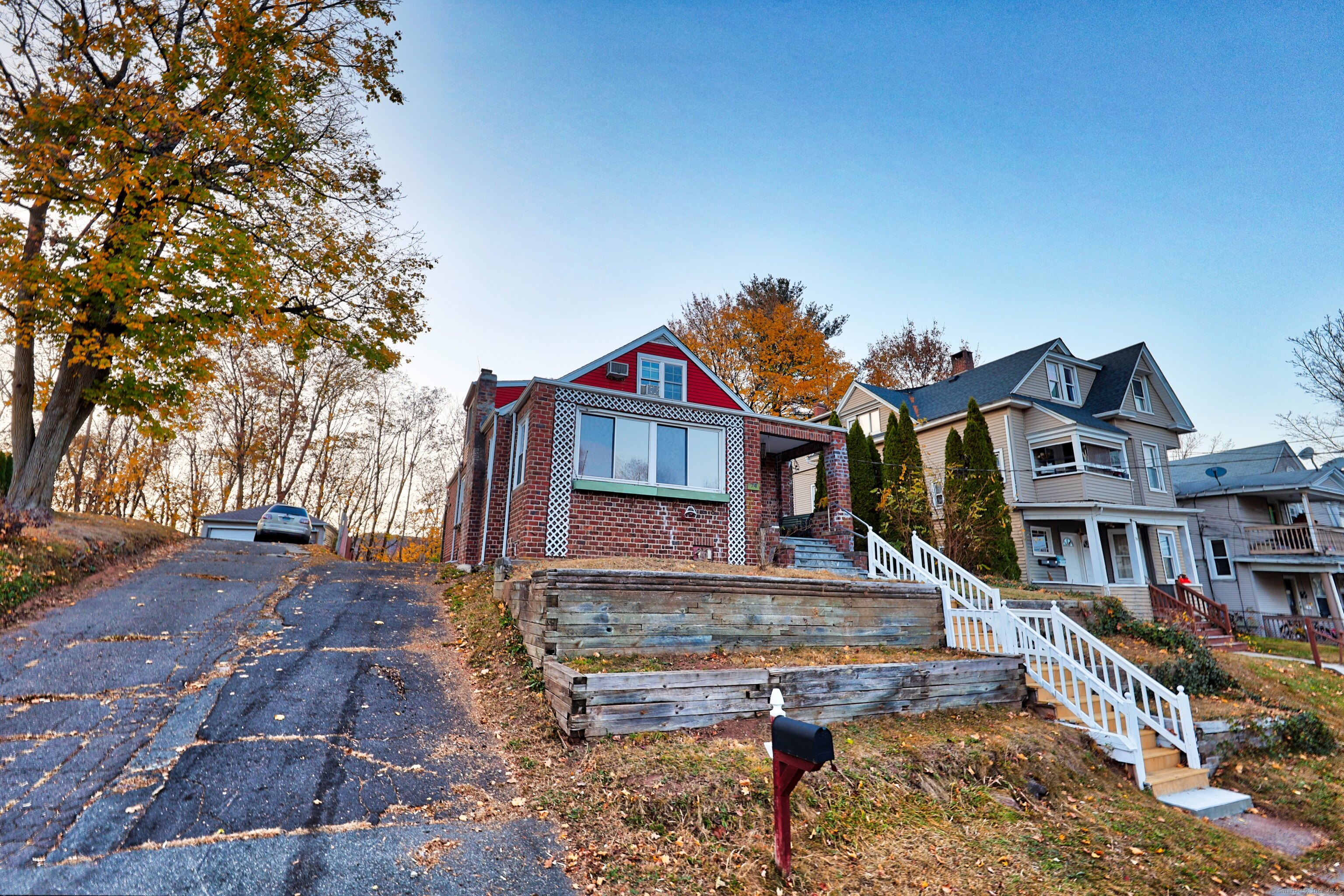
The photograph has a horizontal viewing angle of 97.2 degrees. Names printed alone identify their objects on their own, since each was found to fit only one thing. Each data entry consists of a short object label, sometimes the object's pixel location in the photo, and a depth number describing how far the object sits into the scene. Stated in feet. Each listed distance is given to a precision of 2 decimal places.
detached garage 78.89
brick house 39.24
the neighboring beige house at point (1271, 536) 75.87
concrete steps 43.32
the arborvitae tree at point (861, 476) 66.90
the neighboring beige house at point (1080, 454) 67.05
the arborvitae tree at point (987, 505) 58.95
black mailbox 10.03
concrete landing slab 19.12
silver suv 66.69
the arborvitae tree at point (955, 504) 52.21
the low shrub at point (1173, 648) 30.66
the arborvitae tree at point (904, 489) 53.83
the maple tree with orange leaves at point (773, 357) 87.25
